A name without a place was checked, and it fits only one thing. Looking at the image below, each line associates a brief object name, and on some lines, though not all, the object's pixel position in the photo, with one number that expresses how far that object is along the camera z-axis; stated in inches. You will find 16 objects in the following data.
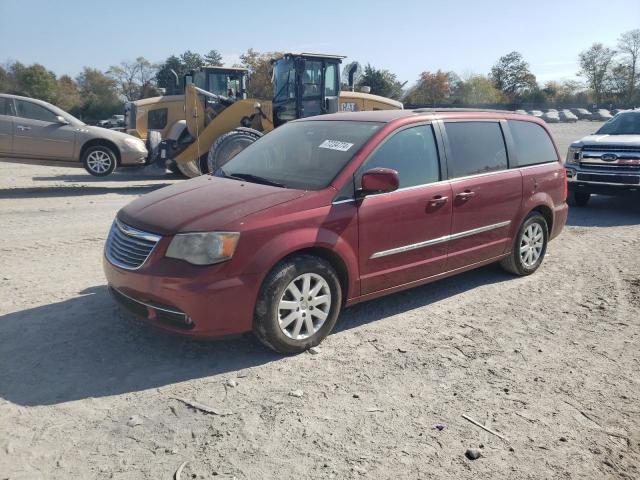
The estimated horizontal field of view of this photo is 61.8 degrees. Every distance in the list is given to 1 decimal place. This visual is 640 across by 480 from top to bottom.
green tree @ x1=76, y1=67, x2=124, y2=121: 2332.7
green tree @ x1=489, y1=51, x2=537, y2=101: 3265.3
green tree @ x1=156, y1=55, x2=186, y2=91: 2691.7
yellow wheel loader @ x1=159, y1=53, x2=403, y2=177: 507.2
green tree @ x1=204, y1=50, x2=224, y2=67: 2995.8
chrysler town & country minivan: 143.1
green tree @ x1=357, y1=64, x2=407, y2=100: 2381.9
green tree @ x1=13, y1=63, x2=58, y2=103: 2472.9
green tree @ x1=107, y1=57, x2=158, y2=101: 2891.2
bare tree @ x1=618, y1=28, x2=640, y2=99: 2869.1
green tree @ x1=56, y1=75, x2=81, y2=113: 2402.8
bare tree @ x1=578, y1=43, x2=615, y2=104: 3006.9
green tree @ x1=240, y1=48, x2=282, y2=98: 2370.8
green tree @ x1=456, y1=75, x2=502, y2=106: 2903.5
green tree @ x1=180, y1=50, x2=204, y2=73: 3041.3
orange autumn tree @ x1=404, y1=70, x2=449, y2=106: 2947.8
